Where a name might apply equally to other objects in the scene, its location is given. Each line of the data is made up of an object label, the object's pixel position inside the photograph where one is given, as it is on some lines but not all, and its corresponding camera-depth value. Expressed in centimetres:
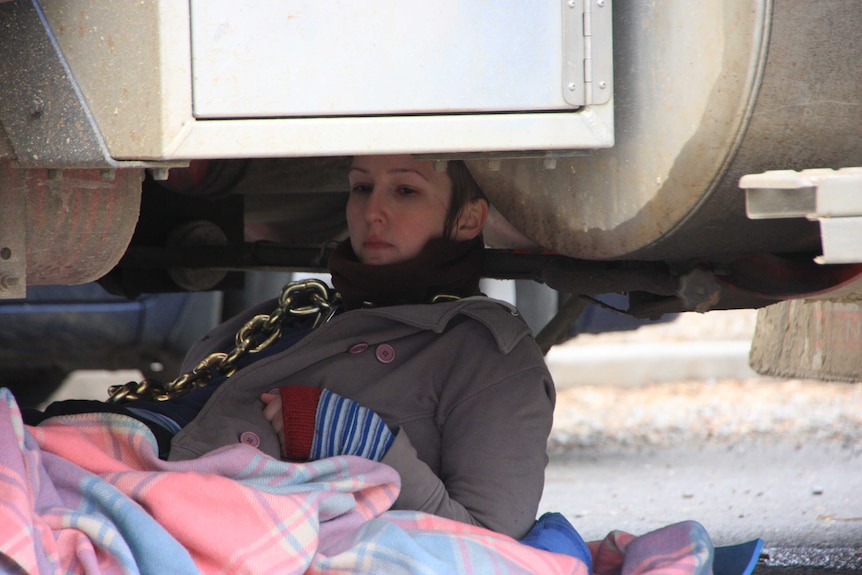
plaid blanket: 811
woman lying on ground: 840
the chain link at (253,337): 858
